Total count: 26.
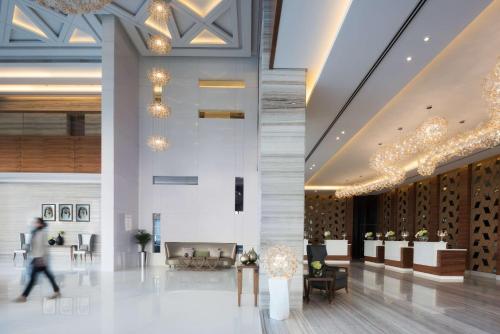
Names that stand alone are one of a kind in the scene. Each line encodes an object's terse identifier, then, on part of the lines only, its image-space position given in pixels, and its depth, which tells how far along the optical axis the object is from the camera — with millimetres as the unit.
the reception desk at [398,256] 13258
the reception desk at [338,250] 17062
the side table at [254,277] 6657
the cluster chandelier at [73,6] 6221
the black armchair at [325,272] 7443
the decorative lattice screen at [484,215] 12055
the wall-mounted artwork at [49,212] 15727
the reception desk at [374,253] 15648
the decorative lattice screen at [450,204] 14031
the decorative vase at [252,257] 6875
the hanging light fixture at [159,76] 10781
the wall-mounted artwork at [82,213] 15758
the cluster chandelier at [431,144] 7686
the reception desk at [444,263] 10766
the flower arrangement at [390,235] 15327
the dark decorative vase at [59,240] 15445
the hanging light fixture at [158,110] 11250
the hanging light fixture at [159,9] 8430
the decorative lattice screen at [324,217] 22203
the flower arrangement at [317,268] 7289
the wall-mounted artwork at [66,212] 15750
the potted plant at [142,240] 12891
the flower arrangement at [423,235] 12497
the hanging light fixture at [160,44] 9123
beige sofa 12023
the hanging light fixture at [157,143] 12078
